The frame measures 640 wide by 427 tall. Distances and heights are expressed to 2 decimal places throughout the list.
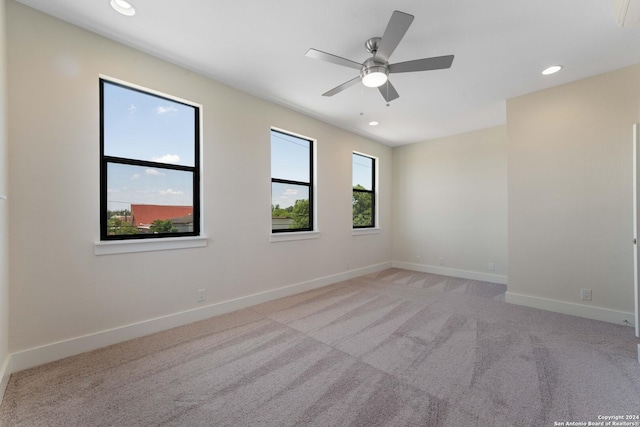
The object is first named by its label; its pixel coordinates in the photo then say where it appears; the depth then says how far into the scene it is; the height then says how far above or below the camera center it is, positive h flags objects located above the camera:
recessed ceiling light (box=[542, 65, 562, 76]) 2.75 +1.53
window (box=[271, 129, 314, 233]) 3.78 +0.48
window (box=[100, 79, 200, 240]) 2.41 +0.51
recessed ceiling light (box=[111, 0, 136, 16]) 1.94 +1.59
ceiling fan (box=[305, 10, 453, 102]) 1.88 +1.23
